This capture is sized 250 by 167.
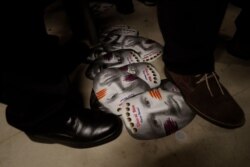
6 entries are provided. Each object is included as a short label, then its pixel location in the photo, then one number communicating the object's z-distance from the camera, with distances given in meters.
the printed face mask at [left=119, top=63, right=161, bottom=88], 0.76
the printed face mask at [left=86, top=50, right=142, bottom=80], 0.85
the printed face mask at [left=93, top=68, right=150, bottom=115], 0.72
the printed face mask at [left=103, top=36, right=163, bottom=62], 0.90
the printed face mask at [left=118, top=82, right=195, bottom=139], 0.65
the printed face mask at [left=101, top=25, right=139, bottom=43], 0.99
